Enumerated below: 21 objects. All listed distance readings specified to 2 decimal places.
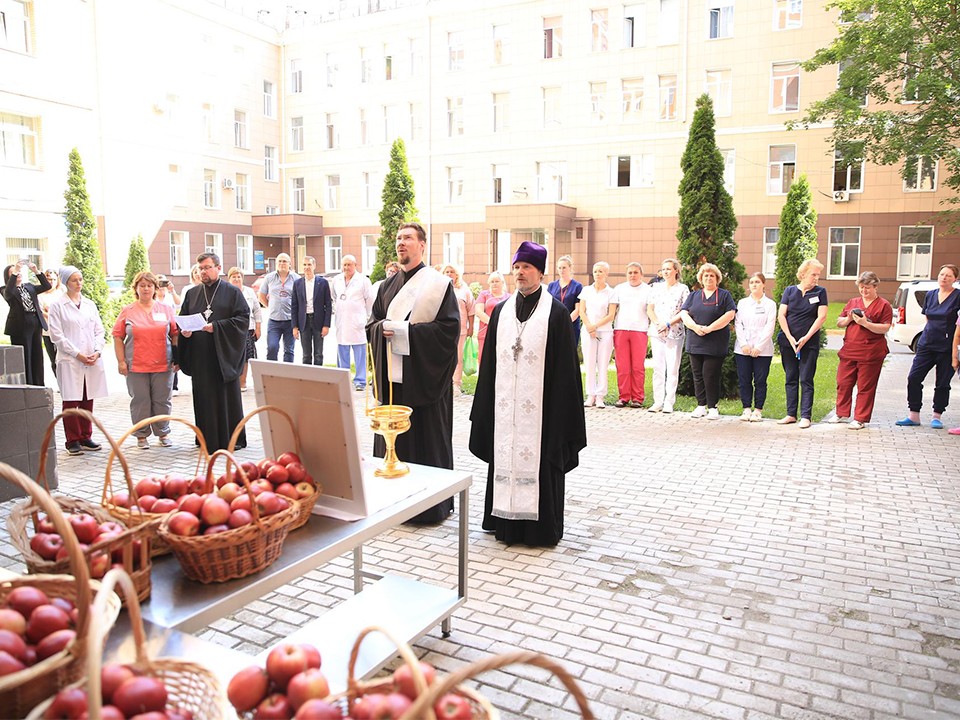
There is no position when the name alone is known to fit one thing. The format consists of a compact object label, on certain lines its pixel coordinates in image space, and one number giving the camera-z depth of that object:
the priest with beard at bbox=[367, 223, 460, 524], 5.60
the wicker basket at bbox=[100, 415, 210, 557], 2.69
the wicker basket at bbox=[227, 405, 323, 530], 3.06
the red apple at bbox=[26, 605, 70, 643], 1.80
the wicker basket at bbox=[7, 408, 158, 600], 2.24
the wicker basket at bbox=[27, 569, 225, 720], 1.73
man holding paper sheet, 7.89
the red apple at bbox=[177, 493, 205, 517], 2.68
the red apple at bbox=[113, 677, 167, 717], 1.59
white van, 17.36
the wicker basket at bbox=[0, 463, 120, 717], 1.61
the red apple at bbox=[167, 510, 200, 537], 2.58
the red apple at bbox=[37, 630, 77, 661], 1.74
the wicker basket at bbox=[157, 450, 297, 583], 2.54
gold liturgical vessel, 4.00
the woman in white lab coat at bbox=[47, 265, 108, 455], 8.19
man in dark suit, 12.34
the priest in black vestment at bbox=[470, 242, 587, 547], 5.45
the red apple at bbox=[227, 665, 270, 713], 1.79
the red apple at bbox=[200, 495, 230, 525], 2.63
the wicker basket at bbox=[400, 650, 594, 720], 1.44
